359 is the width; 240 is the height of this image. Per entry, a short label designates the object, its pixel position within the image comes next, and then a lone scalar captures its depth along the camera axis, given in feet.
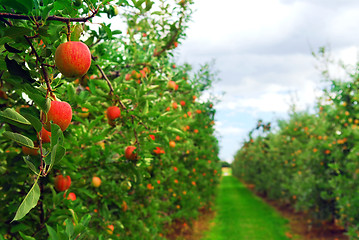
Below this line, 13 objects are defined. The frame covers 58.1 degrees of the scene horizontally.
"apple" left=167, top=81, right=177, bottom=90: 14.57
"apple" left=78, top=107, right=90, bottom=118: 10.33
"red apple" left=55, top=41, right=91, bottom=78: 4.04
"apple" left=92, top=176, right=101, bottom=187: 10.20
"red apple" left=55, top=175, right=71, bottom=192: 7.93
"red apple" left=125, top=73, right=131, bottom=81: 12.95
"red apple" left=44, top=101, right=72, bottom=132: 4.07
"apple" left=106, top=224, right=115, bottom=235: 10.53
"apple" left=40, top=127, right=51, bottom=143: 4.31
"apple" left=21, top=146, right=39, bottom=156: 5.27
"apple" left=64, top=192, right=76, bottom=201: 8.83
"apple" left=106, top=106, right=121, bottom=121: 8.25
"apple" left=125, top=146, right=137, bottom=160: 8.81
